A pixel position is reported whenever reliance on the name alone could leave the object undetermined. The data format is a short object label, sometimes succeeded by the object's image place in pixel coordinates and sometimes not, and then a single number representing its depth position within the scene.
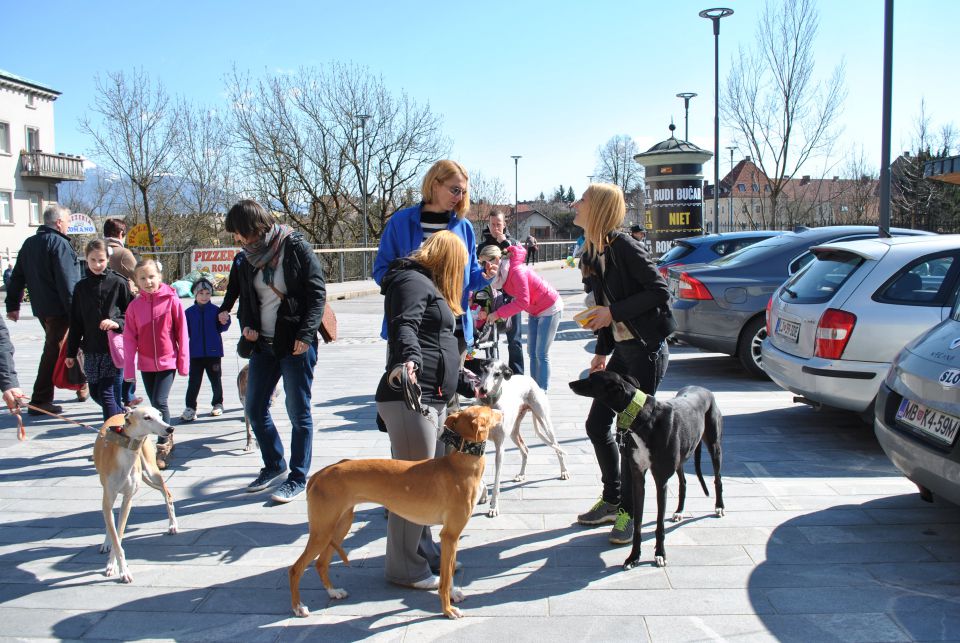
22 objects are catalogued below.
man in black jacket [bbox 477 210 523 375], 7.03
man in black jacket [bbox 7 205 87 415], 7.15
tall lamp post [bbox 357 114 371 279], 30.02
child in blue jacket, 7.12
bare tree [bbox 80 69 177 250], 29.64
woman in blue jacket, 4.22
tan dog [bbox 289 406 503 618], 3.26
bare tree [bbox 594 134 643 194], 74.25
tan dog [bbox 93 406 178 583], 3.86
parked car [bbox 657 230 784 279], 11.94
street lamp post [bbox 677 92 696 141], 26.34
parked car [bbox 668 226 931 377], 8.80
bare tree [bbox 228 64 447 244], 33.84
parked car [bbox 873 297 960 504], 3.64
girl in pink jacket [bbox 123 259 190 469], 5.71
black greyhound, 3.70
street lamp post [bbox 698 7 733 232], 18.83
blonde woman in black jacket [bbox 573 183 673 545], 4.00
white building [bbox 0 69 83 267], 38.56
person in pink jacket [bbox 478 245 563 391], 6.26
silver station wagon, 5.54
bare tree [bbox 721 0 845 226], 21.88
